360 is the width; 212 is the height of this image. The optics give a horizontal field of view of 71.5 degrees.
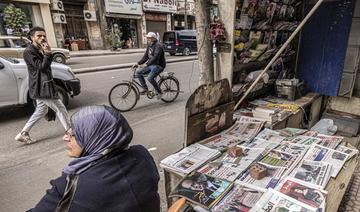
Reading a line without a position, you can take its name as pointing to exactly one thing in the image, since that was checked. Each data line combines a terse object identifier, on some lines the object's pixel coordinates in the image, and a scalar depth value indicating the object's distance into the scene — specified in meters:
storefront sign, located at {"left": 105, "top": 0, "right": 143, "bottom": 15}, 19.02
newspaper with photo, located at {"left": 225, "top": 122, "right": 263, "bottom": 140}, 2.67
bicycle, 4.91
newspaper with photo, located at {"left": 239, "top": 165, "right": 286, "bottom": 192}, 1.86
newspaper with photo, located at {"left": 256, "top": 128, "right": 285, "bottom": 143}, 2.60
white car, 4.40
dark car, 15.54
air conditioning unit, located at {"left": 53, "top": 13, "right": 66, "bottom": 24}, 16.53
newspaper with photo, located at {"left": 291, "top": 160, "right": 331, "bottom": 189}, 1.86
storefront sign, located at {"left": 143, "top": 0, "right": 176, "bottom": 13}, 21.55
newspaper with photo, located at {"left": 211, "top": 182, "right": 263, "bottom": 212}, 1.63
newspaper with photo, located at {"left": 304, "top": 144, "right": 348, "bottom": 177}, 2.05
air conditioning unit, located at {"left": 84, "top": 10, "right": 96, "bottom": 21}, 18.09
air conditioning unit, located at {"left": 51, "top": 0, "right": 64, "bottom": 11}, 16.48
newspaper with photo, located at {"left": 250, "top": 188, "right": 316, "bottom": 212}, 1.60
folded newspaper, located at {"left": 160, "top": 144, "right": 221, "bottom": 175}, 2.03
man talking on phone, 3.20
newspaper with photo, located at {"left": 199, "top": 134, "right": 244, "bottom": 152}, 2.40
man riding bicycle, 5.08
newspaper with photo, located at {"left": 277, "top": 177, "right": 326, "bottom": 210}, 1.63
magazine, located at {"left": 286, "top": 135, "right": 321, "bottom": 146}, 2.48
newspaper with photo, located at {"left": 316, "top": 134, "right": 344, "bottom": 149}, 2.41
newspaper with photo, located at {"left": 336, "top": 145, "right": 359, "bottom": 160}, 2.21
